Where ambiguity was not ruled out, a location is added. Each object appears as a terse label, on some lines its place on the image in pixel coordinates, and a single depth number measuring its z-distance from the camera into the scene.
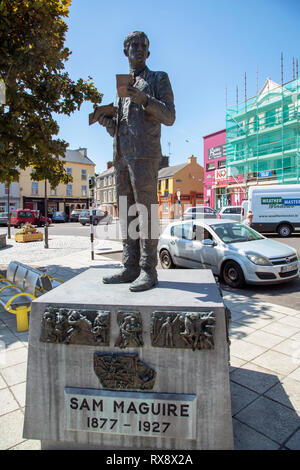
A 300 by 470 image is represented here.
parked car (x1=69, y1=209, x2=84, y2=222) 38.73
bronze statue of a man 2.60
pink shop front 31.76
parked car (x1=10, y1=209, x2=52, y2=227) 27.59
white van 16.03
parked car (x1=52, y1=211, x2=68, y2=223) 37.72
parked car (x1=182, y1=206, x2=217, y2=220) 25.56
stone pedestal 1.96
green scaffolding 25.22
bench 4.33
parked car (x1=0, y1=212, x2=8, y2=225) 29.17
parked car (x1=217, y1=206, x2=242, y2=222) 20.91
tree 5.48
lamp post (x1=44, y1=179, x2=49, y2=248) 14.07
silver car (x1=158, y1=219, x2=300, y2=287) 6.31
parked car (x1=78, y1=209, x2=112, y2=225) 30.75
